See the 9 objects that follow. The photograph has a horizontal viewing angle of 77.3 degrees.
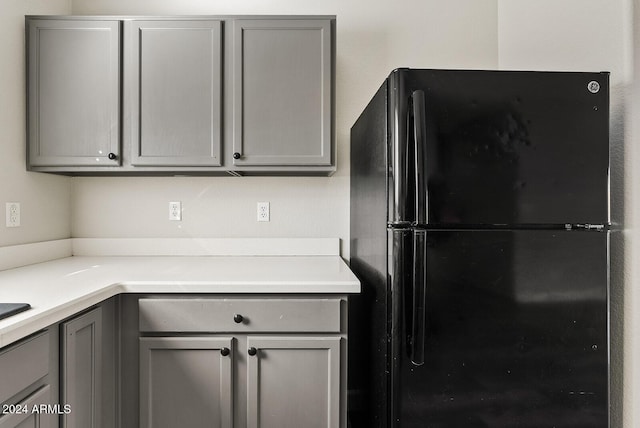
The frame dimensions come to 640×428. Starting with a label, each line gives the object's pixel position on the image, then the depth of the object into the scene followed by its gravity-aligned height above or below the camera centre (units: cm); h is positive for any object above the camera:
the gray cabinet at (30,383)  103 -47
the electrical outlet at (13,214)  187 +1
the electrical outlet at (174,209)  230 +4
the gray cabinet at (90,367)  130 -54
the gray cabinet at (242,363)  156 -57
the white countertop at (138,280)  121 -25
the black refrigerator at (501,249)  124 -10
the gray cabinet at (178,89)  195 +62
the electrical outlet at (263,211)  231 +3
